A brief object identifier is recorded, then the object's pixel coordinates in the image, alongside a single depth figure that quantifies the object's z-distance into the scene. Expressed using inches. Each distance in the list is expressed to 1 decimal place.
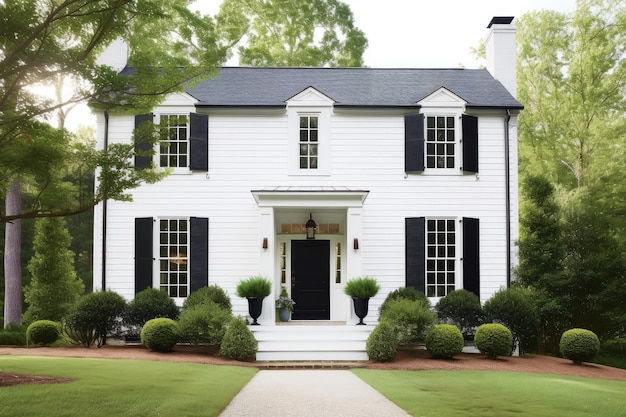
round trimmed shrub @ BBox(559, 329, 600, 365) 663.1
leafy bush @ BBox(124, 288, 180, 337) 702.5
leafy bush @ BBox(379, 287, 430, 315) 723.4
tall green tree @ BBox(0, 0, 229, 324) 409.7
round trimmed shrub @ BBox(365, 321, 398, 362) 621.6
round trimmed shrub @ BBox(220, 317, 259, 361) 619.8
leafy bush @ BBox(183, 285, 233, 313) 704.4
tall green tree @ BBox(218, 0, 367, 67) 1301.7
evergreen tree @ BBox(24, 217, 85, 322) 862.5
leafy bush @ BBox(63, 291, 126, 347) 686.5
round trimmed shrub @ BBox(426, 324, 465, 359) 641.0
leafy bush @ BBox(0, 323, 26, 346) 768.3
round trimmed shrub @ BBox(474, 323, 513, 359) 656.4
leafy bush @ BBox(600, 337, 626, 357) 861.8
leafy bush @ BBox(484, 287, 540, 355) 701.9
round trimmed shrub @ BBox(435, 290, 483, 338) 713.0
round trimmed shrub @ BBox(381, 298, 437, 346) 653.3
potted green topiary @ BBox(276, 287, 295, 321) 764.6
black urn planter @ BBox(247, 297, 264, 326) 702.5
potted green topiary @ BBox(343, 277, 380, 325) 700.0
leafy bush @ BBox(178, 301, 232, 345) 638.5
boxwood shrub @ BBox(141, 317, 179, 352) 644.1
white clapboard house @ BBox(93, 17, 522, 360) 758.5
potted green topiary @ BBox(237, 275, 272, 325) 697.0
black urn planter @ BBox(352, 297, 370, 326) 703.7
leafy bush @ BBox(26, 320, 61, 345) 705.0
